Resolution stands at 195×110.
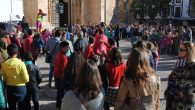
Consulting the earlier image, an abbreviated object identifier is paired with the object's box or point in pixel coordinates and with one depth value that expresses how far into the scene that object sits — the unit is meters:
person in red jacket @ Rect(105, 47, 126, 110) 4.36
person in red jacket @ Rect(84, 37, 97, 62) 6.44
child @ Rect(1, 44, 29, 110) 4.33
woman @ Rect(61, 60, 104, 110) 2.61
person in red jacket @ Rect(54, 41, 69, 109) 5.40
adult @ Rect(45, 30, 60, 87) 6.84
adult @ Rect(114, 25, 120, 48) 15.40
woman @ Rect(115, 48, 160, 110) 3.09
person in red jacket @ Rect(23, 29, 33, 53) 7.96
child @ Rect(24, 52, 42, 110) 4.68
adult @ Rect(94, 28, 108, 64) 7.16
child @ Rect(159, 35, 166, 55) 14.06
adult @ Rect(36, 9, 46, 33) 15.52
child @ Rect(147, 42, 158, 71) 6.29
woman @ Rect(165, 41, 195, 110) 3.33
